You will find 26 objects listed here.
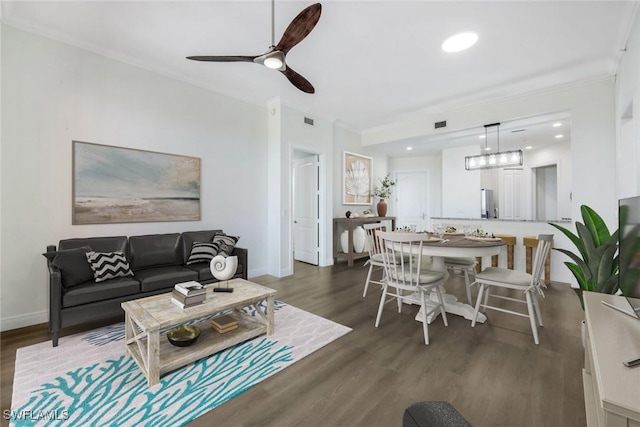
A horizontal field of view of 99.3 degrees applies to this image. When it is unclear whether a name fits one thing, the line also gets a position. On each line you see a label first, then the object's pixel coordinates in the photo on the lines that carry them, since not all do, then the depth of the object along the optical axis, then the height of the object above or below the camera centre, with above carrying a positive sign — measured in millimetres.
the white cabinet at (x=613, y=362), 807 -548
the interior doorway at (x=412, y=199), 7676 +398
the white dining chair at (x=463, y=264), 3184 -621
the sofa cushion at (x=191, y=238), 3561 -333
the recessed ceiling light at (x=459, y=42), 2840 +1853
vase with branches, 6453 +502
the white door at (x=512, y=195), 7449 +490
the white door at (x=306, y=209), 5609 +83
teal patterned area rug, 1582 -1157
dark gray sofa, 2355 -652
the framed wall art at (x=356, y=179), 6144 +812
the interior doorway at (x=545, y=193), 7469 +546
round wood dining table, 2578 -359
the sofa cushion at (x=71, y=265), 2496 -483
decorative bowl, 2104 -970
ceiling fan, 1908 +1336
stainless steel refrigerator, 7034 +230
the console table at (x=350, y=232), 5523 -406
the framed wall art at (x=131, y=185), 3084 +356
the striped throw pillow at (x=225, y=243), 3604 -402
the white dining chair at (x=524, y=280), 2433 -629
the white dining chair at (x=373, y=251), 3540 -542
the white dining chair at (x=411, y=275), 2531 -626
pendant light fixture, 4184 +851
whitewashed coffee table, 1837 -929
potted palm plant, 2141 -354
